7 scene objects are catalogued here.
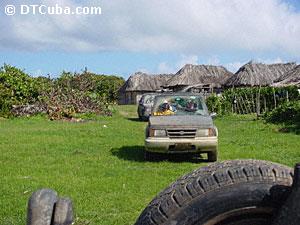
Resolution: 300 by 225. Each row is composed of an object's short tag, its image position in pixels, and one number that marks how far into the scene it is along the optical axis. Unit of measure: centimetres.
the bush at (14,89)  2768
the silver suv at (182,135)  1045
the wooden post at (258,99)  2889
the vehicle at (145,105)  2635
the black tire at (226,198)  209
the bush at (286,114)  2098
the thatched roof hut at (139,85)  6750
